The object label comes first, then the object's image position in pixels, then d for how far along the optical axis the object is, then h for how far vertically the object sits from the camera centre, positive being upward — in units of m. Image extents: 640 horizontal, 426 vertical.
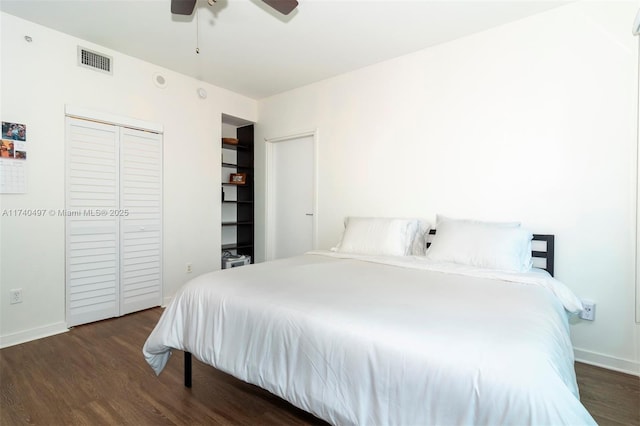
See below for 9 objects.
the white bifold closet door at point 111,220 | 2.89 -0.10
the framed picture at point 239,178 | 4.54 +0.46
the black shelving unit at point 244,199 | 4.63 +0.17
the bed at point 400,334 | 0.95 -0.46
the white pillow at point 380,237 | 2.73 -0.22
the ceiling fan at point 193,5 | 1.92 +1.24
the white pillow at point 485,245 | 2.15 -0.23
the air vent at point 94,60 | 2.91 +1.37
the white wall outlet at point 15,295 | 2.57 -0.69
